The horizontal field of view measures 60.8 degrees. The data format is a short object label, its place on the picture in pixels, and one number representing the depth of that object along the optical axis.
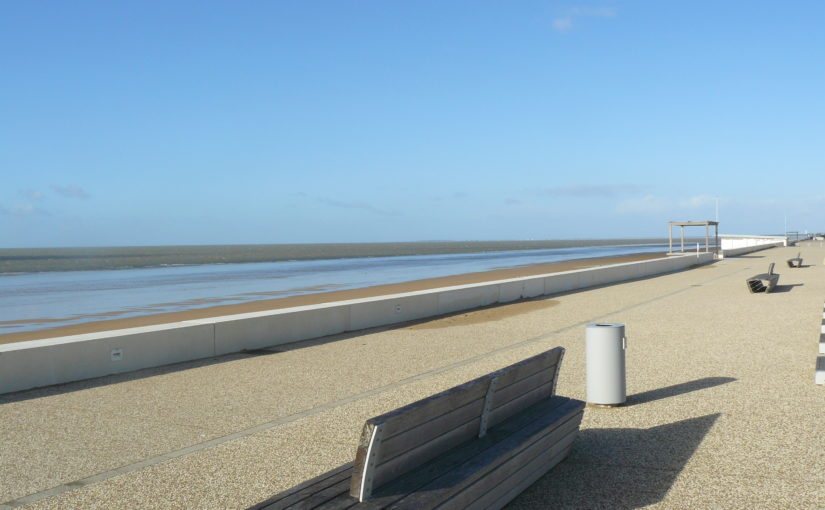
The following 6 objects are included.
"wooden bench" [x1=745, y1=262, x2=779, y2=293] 17.61
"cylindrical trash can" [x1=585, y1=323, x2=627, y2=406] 6.23
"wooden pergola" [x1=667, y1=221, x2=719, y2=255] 39.66
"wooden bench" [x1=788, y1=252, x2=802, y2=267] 28.89
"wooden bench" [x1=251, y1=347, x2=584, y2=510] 3.08
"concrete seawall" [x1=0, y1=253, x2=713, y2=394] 7.47
